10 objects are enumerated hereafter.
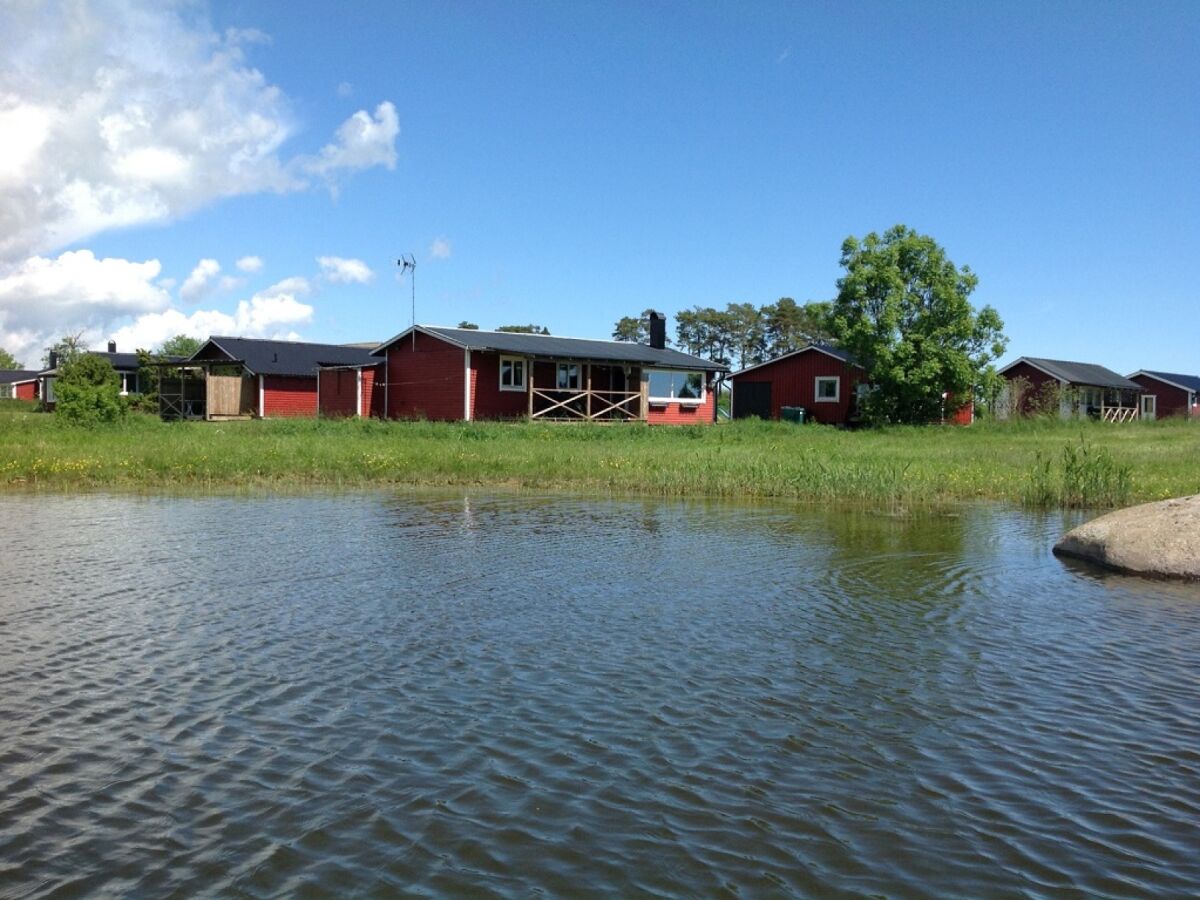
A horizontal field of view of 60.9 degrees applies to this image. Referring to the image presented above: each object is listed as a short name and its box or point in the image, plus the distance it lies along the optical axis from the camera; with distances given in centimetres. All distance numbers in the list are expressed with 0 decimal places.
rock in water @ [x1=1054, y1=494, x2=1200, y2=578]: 1173
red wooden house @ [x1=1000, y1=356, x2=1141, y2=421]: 5553
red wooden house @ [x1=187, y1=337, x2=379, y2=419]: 4409
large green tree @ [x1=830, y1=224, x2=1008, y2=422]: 4209
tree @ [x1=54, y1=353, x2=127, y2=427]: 3291
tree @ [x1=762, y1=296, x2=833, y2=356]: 7862
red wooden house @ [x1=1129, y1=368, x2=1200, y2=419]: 6900
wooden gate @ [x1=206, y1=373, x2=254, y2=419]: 4412
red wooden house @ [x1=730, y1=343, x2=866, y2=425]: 4647
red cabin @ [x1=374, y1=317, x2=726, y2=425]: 3666
